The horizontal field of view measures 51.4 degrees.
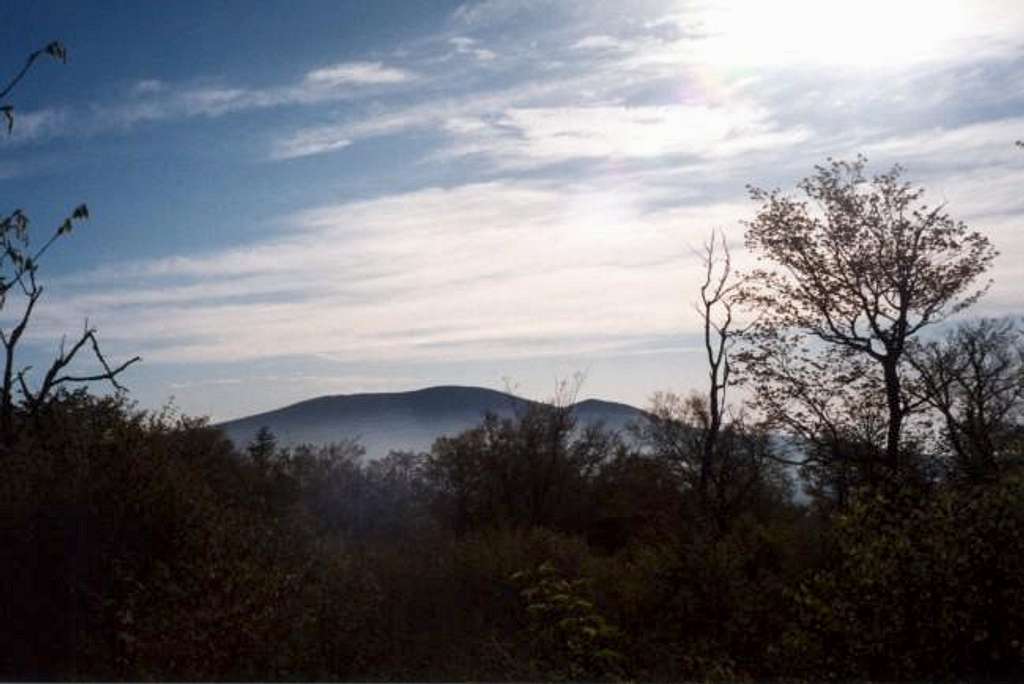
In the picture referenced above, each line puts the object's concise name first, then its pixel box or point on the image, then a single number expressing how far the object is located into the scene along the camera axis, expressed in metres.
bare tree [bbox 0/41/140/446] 15.97
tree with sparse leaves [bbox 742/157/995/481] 24.64
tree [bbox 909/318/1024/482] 20.39
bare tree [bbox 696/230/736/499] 31.83
